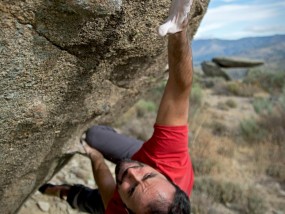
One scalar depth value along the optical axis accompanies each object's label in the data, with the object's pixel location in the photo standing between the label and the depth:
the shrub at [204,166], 3.26
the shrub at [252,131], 4.20
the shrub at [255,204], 2.63
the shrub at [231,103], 6.40
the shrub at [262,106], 5.34
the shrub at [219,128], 4.53
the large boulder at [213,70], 9.82
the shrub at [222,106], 6.13
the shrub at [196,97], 5.89
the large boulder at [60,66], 0.85
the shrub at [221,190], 2.78
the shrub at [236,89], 7.59
